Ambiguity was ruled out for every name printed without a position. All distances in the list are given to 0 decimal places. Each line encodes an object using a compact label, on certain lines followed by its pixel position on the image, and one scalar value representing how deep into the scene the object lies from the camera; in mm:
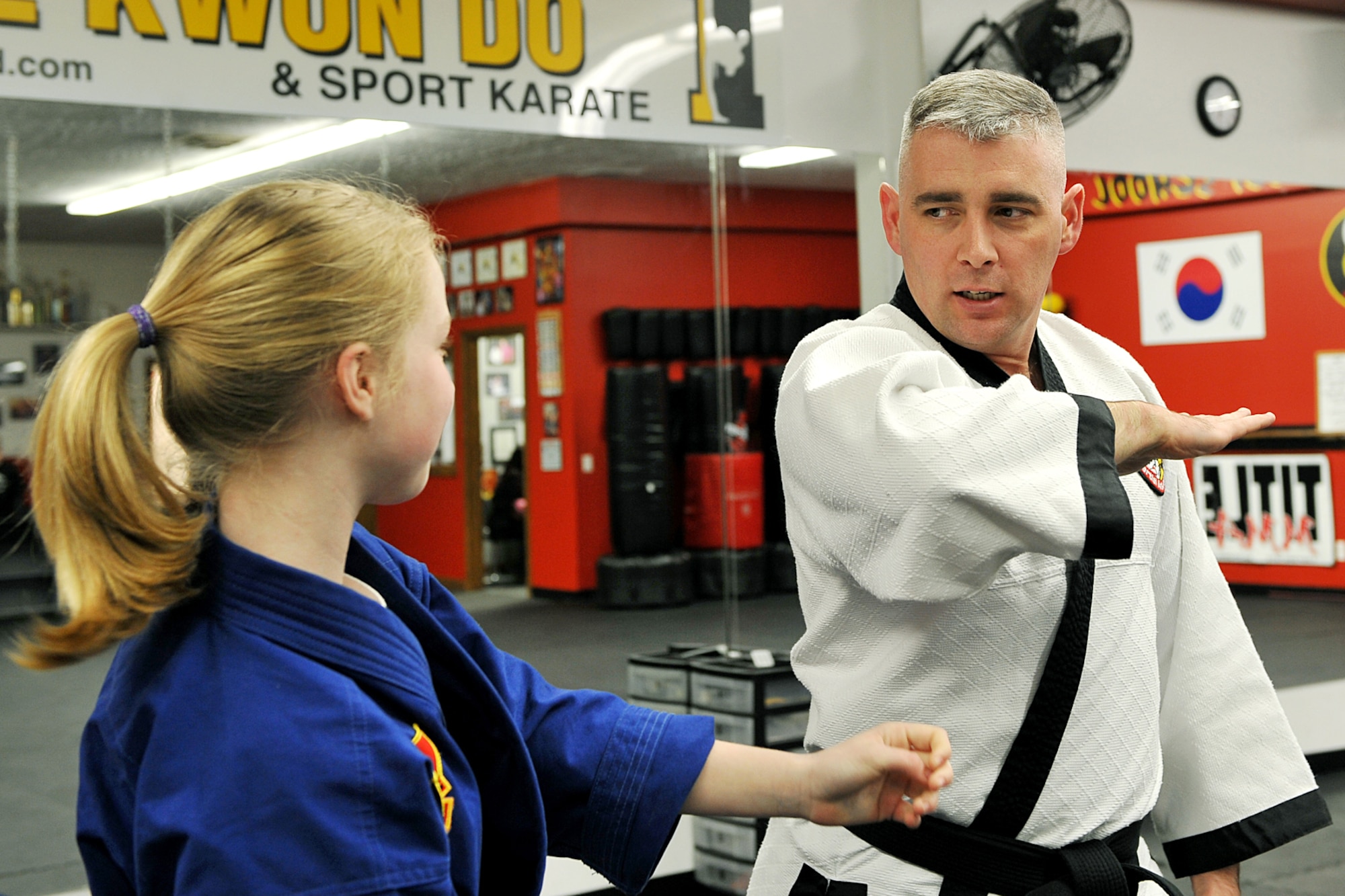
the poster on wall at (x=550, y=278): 8070
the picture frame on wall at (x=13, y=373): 3389
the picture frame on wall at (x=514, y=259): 7766
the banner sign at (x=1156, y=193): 6188
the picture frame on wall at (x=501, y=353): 8234
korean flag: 8266
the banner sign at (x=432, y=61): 2969
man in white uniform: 1006
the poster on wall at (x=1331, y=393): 7746
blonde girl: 794
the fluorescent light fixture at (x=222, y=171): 3445
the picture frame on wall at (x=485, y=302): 7816
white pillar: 4059
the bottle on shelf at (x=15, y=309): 3420
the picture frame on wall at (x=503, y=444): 8500
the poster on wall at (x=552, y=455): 8250
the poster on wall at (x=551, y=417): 8281
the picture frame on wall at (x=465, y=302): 7695
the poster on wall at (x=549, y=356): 8273
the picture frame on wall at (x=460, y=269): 7301
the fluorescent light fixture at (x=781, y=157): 4066
